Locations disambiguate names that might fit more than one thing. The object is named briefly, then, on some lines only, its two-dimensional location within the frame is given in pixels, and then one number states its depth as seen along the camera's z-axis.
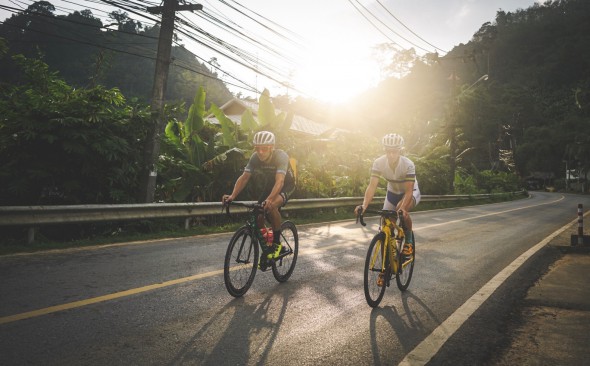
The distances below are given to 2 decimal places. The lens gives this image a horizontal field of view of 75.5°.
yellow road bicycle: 4.61
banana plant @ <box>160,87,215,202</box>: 11.56
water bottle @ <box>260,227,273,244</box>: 5.18
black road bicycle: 4.67
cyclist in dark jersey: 5.10
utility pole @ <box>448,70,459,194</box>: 29.59
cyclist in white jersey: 5.10
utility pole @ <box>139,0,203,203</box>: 9.84
